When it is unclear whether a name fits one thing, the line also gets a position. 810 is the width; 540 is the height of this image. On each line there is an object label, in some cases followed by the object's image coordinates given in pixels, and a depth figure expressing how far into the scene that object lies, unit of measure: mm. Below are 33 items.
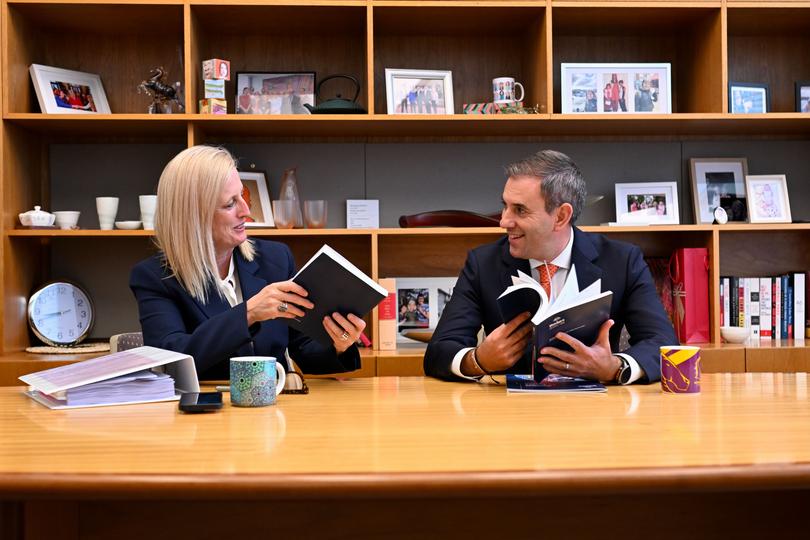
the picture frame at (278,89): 3402
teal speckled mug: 1562
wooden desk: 1016
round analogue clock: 3291
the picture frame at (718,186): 3514
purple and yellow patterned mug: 1714
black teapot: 3211
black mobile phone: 1479
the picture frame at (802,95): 3482
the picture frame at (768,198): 3486
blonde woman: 2078
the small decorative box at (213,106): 3189
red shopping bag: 3350
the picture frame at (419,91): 3350
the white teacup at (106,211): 3283
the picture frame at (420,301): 3514
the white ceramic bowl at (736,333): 3262
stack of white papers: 1570
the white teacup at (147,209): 3271
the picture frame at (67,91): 3247
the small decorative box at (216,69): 3203
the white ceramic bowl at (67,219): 3240
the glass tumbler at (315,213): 3297
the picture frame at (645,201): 3504
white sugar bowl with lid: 3168
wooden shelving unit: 3188
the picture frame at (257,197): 3404
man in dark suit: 2082
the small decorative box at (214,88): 3223
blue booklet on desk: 1750
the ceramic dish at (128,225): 3258
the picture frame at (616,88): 3357
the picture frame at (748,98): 3398
